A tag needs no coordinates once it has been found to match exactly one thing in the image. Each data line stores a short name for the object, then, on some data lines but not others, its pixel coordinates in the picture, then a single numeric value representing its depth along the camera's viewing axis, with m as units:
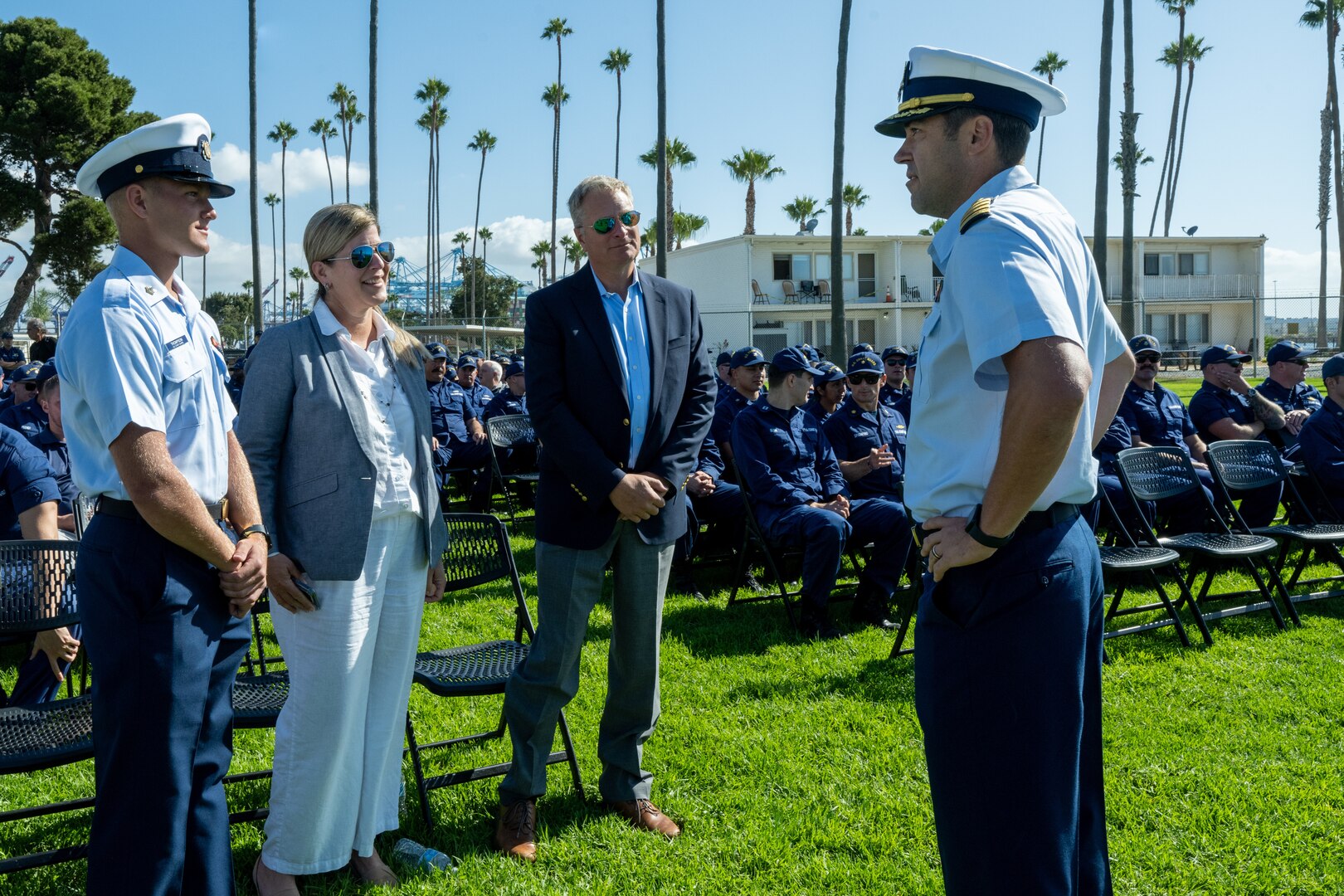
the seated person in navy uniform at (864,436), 7.41
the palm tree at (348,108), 56.66
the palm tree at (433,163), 54.66
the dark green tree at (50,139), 29.81
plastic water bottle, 3.29
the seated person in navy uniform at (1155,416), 8.56
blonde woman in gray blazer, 2.96
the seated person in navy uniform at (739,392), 7.89
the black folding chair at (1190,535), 6.14
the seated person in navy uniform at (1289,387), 9.33
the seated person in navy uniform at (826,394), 7.64
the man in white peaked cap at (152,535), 2.34
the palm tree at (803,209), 54.88
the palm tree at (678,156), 48.94
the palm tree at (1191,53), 53.19
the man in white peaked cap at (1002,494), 1.83
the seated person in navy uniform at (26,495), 4.59
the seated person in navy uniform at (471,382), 12.60
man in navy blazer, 3.45
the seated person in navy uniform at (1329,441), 7.42
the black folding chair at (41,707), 3.01
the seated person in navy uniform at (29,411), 6.52
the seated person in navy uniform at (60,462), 5.77
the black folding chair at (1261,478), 6.71
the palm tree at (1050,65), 51.94
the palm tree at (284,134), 66.44
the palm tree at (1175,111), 50.34
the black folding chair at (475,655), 3.66
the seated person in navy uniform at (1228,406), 9.06
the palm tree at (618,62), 47.28
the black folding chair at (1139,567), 5.62
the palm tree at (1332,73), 37.66
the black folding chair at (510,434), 9.88
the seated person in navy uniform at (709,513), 7.19
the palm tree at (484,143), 62.19
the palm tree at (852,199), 55.78
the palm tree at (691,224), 55.53
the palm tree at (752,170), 50.94
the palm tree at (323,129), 61.94
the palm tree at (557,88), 46.81
